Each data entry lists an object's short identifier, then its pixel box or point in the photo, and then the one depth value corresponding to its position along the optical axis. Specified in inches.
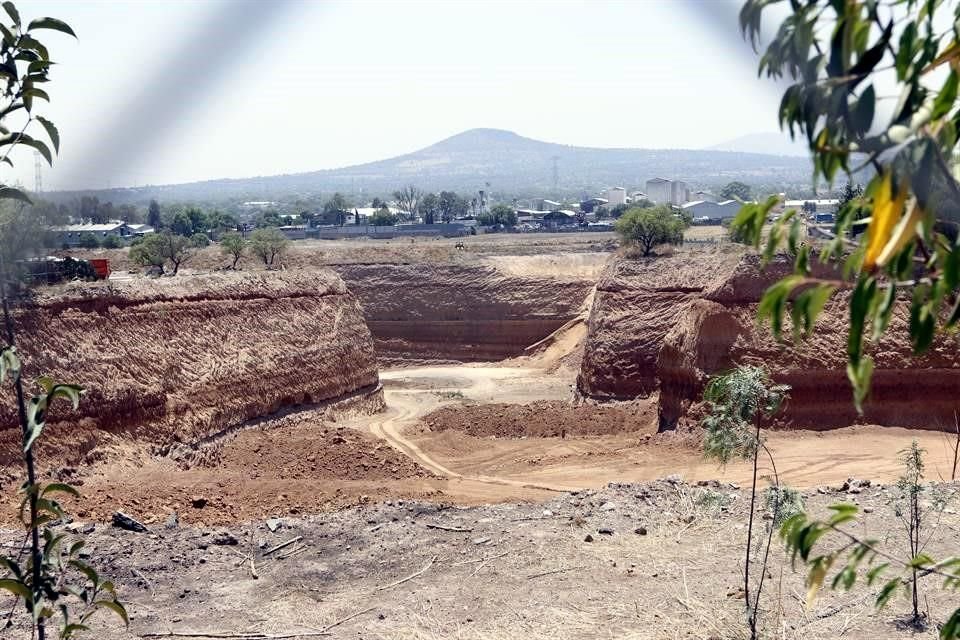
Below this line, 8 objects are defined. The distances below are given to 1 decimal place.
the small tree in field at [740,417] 379.2
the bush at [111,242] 2613.2
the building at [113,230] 2555.1
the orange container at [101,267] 1042.7
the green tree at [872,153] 129.6
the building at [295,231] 3786.9
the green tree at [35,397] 177.8
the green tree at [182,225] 3336.6
